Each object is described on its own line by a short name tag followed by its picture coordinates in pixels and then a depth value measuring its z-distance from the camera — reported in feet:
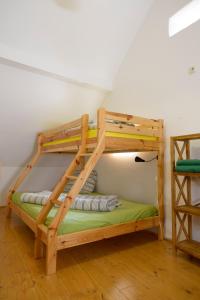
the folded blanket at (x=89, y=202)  7.58
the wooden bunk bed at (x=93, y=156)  5.76
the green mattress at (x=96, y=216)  6.11
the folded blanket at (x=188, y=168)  5.95
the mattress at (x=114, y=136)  6.88
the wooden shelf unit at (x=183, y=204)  6.26
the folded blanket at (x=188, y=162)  6.03
